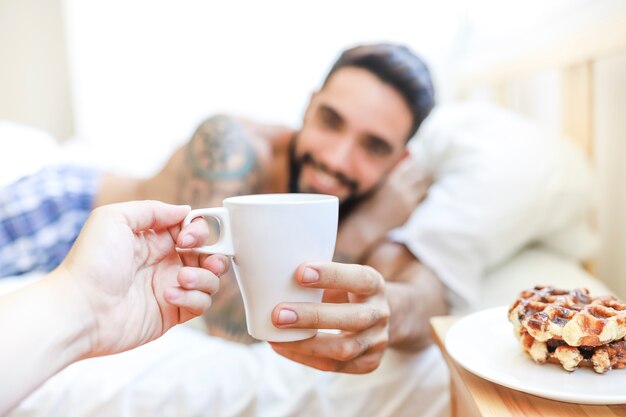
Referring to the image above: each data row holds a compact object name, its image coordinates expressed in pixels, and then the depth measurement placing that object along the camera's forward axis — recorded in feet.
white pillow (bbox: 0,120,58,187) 1.99
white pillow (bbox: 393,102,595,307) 1.90
